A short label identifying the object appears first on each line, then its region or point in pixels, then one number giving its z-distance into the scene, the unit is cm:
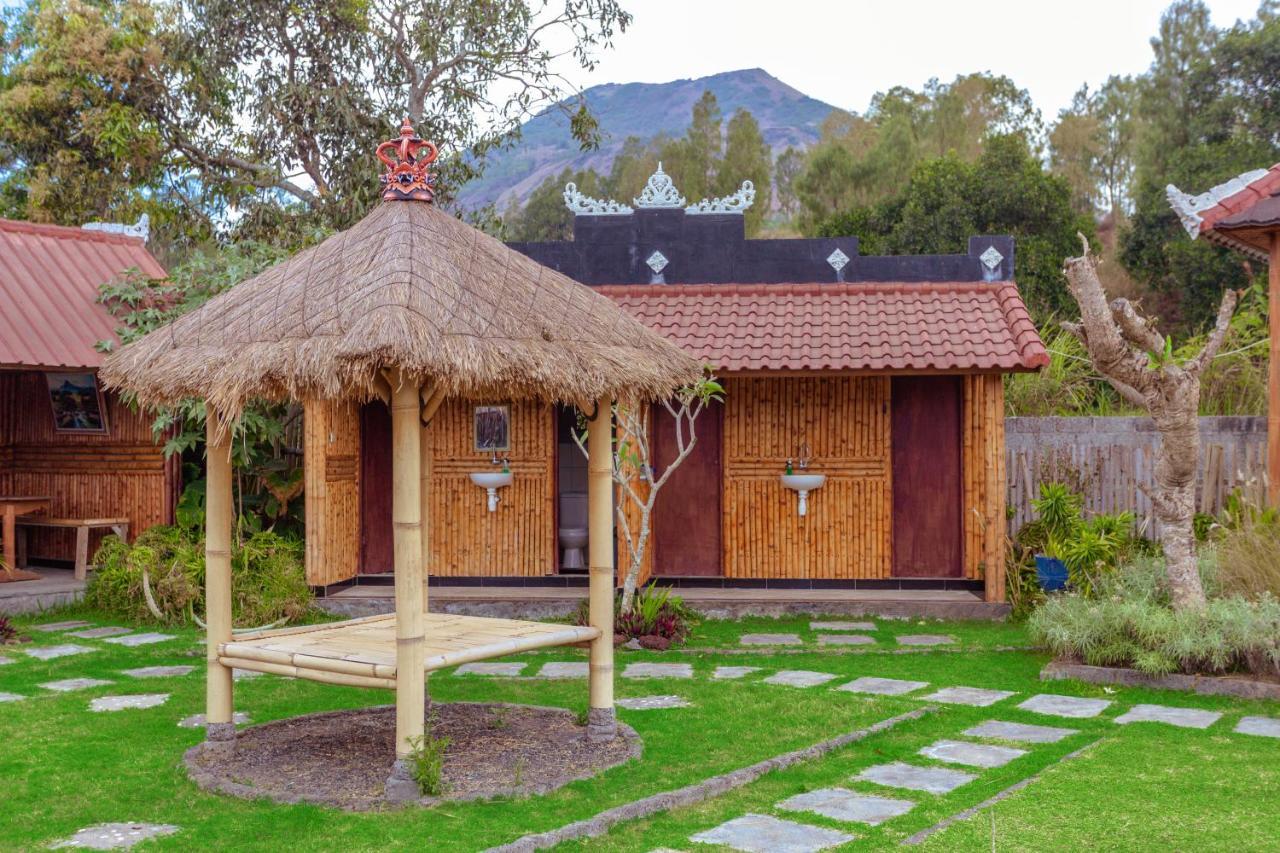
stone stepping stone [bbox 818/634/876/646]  1000
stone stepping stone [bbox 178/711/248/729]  736
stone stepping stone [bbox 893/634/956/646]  998
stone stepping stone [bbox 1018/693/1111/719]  748
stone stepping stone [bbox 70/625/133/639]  1048
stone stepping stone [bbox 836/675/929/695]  819
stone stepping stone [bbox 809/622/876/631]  1068
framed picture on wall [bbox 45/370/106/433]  1291
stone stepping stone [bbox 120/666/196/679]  893
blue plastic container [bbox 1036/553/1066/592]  1092
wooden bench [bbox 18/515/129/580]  1228
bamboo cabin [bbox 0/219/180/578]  1234
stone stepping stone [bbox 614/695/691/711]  774
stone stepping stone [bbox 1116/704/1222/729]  717
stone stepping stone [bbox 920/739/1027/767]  638
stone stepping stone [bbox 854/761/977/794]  591
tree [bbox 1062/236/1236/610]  818
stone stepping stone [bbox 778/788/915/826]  542
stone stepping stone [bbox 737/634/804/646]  1006
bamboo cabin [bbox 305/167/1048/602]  1206
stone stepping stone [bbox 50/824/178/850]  510
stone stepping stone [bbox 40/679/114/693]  845
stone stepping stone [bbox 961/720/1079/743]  687
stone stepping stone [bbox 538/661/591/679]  886
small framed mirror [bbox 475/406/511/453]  1250
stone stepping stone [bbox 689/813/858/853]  499
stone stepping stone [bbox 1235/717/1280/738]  694
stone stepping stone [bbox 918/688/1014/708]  785
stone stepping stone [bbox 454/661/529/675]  907
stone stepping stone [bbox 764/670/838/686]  848
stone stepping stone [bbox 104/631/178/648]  1018
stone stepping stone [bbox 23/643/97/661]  959
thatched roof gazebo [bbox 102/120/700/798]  566
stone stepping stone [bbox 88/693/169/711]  789
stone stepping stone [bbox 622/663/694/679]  881
